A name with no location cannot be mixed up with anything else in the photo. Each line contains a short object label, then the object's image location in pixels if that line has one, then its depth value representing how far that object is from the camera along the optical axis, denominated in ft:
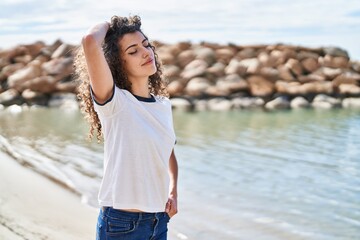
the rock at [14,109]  66.97
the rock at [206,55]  78.74
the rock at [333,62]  82.28
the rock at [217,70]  74.54
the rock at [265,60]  77.36
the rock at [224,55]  80.53
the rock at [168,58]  77.76
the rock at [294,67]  77.61
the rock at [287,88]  71.06
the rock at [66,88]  74.95
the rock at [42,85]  74.84
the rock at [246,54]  81.10
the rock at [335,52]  84.84
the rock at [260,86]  70.33
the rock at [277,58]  78.39
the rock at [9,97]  73.51
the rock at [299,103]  68.13
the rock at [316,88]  71.92
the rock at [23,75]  76.64
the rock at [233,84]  70.95
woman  7.06
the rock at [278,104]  67.41
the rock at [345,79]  74.95
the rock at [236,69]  74.84
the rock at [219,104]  66.80
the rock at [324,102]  68.39
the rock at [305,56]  82.28
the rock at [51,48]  86.08
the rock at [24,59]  85.97
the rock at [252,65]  74.54
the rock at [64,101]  70.64
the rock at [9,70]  82.38
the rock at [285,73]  74.79
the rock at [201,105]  67.36
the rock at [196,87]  70.31
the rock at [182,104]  67.31
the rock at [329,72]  77.66
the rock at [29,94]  73.36
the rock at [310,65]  80.28
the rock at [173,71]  73.61
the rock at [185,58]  78.18
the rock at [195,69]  73.77
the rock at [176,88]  69.53
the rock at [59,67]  77.92
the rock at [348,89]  73.10
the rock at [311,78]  75.31
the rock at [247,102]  67.50
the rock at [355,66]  82.33
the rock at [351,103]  68.95
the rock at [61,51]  83.06
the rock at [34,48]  88.03
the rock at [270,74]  73.97
